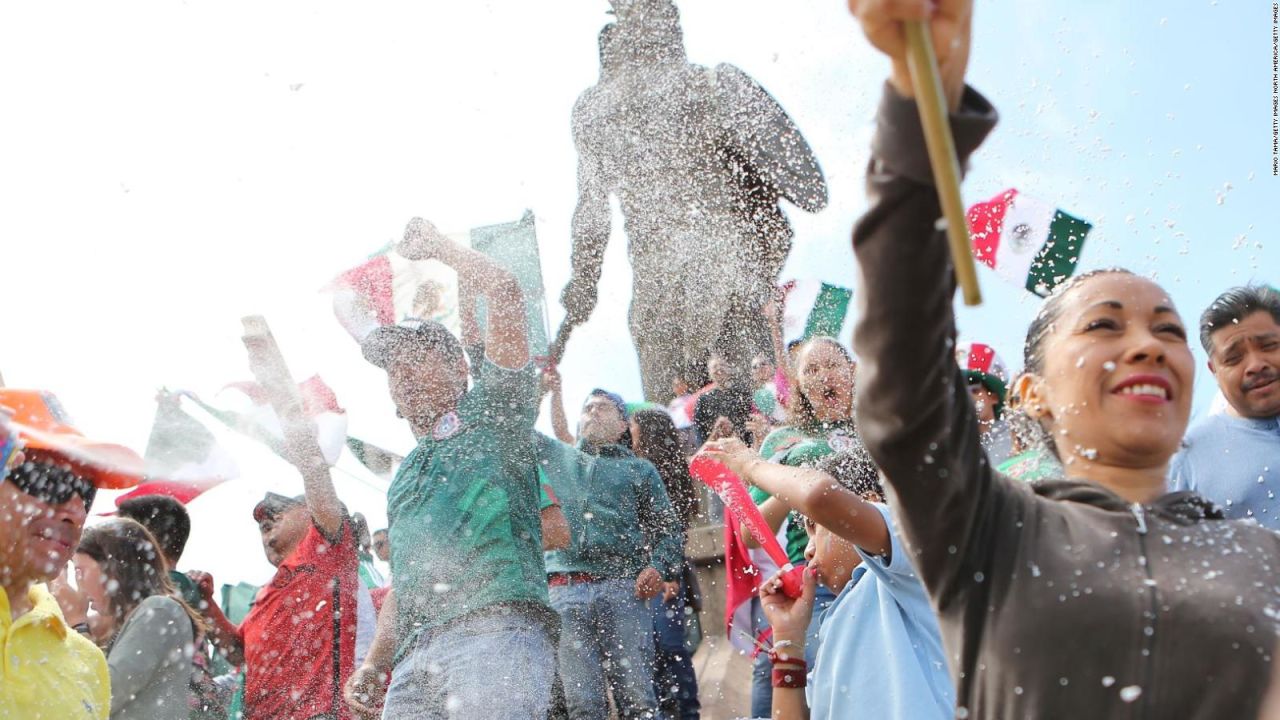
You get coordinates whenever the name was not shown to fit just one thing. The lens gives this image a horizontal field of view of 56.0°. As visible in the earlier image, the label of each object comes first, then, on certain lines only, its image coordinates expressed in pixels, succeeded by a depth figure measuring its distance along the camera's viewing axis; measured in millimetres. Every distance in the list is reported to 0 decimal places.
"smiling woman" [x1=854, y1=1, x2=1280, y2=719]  1470
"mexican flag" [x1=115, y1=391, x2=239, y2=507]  5977
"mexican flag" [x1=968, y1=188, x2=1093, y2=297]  4449
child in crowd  2770
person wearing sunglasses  2713
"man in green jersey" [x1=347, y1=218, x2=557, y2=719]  3549
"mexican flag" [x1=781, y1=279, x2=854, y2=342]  6891
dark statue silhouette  7422
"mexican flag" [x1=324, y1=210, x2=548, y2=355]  5887
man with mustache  3219
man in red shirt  4566
